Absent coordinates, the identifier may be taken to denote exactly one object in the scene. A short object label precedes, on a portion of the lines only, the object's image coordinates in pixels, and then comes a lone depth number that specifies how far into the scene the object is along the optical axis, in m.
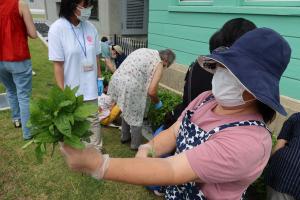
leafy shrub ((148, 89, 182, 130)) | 4.54
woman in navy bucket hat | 1.10
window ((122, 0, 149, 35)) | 9.39
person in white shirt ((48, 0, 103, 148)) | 3.12
